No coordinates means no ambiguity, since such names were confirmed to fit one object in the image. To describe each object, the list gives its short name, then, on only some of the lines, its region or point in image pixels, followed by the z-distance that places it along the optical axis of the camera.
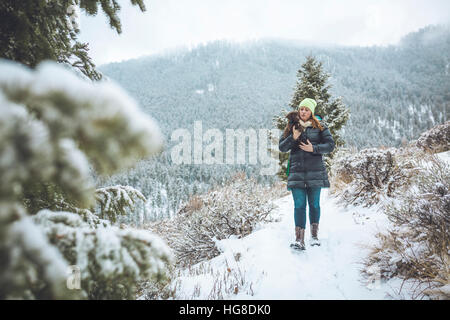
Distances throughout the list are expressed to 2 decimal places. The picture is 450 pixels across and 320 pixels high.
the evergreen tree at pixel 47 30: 1.33
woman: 2.80
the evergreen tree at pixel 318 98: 10.30
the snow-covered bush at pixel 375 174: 3.55
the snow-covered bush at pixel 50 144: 0.49
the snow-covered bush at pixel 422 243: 1.72
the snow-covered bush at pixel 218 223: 3.75
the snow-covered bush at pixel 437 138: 6.17
